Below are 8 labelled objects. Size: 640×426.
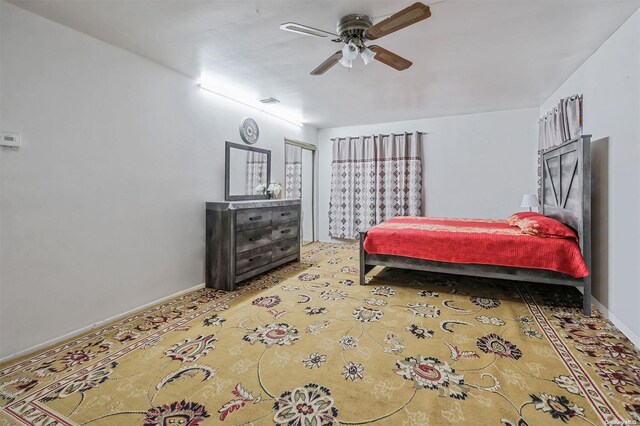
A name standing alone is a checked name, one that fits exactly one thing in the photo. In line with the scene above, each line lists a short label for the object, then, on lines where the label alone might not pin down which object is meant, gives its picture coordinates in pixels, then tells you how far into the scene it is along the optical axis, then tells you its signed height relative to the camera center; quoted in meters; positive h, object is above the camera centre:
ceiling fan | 1.87 +1.26
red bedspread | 2.80 -0.35
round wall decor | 4.30 +1.17
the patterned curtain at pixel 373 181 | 5.75 +0.60
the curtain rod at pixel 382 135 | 5.72 +1.51
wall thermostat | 2.05 +0.47
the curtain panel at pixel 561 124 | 3.31 +1.09
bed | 2.73 -0.30
